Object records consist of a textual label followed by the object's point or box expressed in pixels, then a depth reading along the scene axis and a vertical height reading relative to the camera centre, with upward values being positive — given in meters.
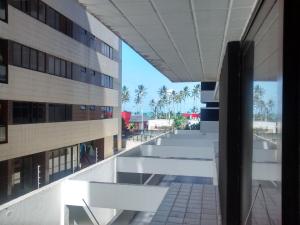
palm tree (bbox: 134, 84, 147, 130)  96.91 +7.29
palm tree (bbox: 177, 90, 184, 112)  103.05 +6.78
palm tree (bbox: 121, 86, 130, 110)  94.87 +6.68
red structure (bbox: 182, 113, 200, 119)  80.00 -0.96
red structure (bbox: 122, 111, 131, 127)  52.19 -0.71
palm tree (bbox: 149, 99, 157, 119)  99.17 +3.12
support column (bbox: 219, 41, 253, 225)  2.30 -0.17
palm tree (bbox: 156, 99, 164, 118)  99.17 +3.29
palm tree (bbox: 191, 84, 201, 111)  105.89 +8.87
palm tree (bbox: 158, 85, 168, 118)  99.17 +6.65
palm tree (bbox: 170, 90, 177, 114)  99.60 +6.34
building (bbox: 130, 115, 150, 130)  56.57 -2.38
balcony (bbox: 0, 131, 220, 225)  6.23 -2.65
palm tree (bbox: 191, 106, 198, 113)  103.75 +1.66
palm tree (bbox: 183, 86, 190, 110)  105.09 +8.82
